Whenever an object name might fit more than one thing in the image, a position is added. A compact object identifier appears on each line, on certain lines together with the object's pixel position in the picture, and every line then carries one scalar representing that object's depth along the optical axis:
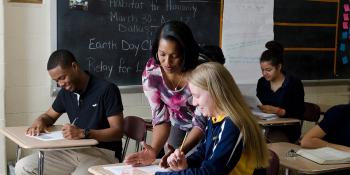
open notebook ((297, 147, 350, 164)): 2.70
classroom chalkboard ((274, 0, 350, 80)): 5.28
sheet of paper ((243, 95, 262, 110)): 4.50
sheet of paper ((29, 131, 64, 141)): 2.97
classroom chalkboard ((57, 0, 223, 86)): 4.09
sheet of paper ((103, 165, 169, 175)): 2.24
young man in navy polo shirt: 3.18
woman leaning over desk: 2.54
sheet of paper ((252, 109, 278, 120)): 4.21
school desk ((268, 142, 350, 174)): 2.57
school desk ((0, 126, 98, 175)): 2.78
